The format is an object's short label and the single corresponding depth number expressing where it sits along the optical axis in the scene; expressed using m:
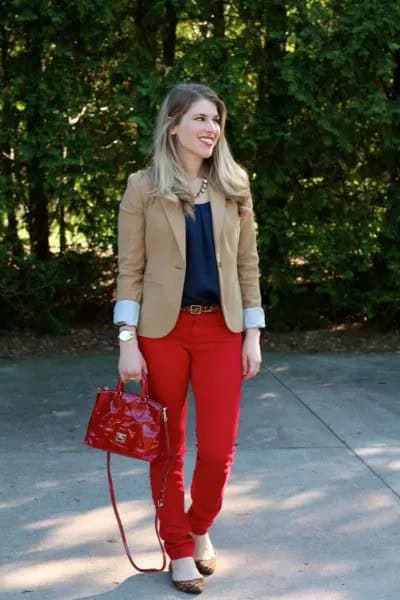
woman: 3.62
